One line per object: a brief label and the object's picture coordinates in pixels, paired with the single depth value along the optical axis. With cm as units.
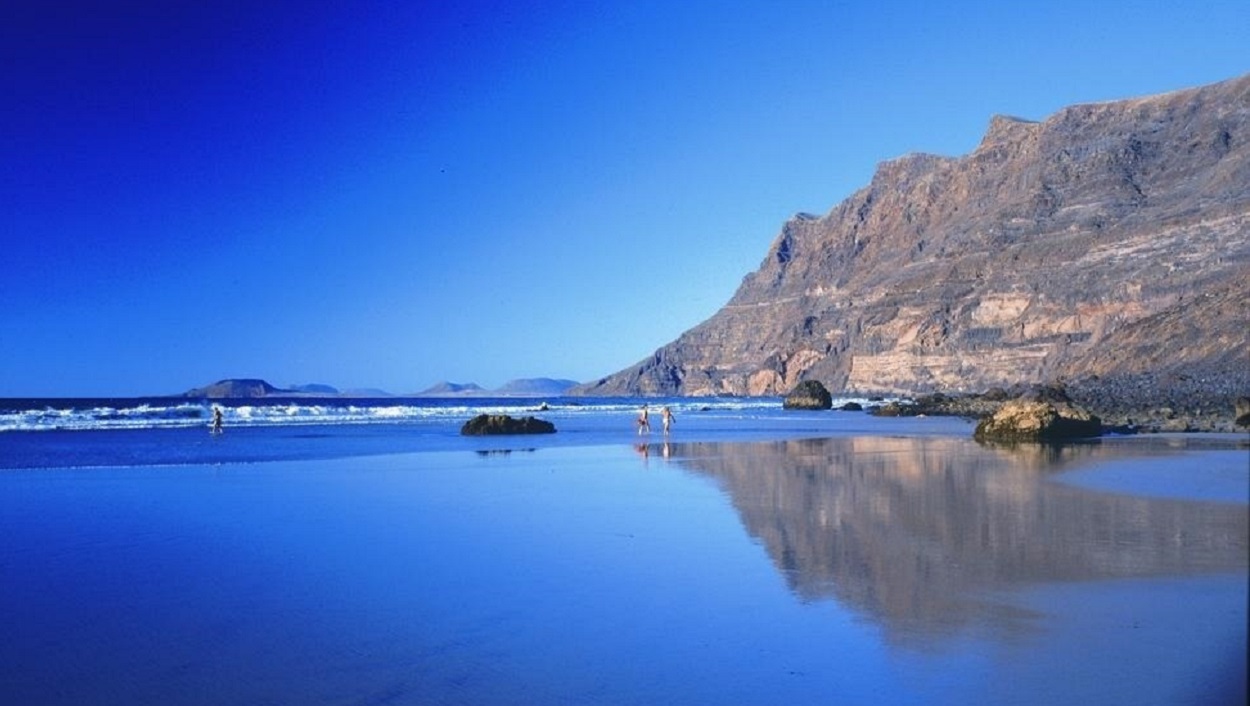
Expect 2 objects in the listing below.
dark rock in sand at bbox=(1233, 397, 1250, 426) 2733
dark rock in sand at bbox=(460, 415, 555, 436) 4094
